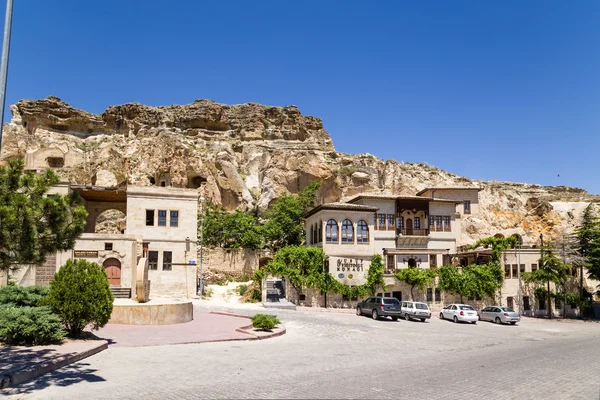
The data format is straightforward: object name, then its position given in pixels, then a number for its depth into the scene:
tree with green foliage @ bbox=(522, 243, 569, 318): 40.09
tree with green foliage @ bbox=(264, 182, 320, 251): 53.09
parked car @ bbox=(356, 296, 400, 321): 28.70
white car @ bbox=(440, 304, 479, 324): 31.45
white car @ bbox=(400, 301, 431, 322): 30.02
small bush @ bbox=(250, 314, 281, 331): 19.72
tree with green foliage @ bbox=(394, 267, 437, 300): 38.69
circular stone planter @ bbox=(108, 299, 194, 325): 21.19
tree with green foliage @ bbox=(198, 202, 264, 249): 48.98
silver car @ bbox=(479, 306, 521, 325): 31.95
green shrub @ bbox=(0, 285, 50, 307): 17.02
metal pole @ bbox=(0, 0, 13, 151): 8.59
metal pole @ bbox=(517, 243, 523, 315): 41.12
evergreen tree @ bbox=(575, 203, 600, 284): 41.31
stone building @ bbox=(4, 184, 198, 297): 37.47
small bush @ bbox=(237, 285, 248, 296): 39.59
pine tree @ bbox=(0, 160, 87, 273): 10.62
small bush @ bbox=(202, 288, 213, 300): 38.82
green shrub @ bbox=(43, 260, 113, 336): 15.10
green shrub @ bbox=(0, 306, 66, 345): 13.62
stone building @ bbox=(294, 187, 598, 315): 38.78
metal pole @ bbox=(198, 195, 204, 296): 38.39
